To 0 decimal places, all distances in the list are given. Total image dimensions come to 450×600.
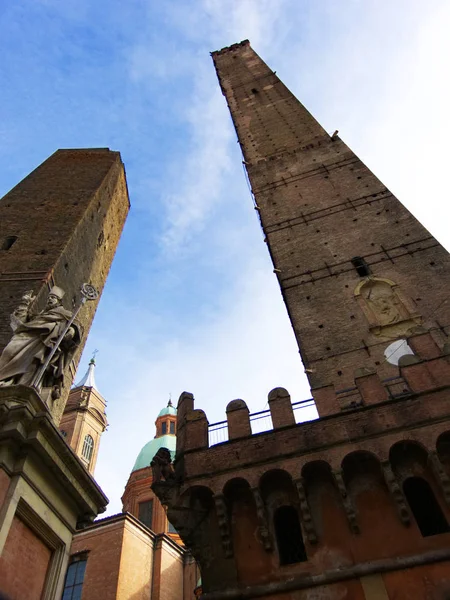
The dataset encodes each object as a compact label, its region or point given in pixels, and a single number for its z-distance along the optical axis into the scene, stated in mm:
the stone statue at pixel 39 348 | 5948
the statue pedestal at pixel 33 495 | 4715
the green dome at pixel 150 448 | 33562
